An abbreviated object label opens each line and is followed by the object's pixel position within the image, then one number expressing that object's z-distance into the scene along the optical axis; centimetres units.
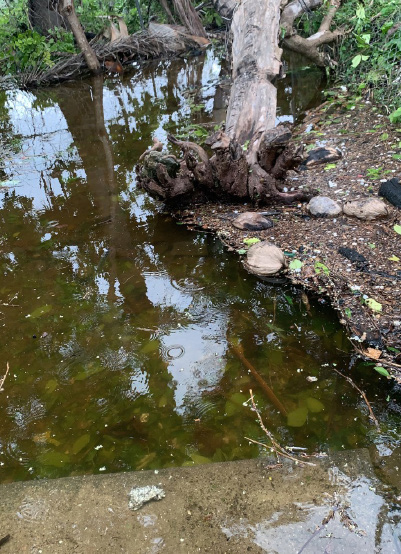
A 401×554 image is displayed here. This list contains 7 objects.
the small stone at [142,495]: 195
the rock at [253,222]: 362
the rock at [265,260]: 315
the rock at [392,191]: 353
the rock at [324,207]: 358
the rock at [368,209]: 344
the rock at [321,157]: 438
